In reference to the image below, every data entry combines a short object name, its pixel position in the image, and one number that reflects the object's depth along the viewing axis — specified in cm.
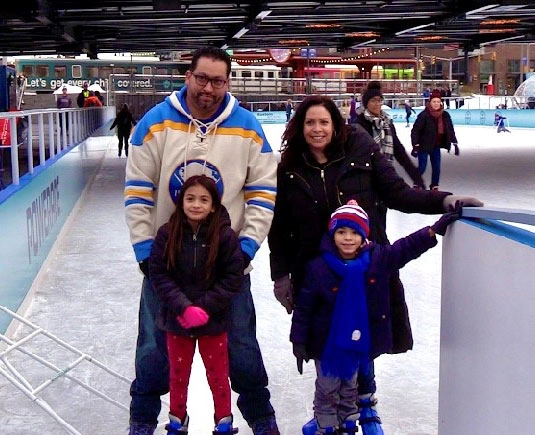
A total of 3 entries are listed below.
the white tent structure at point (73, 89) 3669
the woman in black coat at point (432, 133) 879
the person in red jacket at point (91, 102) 2214
